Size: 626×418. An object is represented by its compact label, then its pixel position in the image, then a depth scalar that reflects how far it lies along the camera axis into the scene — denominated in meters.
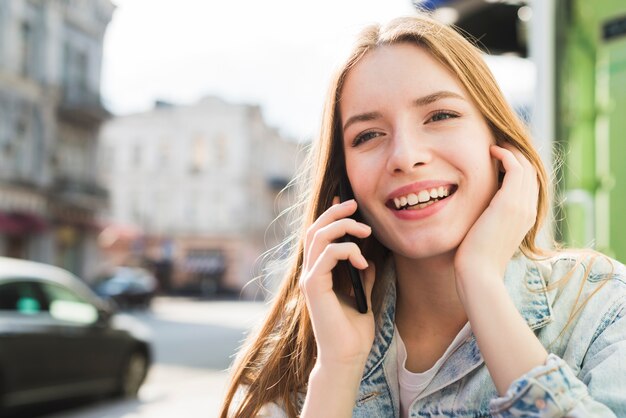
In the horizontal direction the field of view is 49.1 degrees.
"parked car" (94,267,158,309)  28.19
